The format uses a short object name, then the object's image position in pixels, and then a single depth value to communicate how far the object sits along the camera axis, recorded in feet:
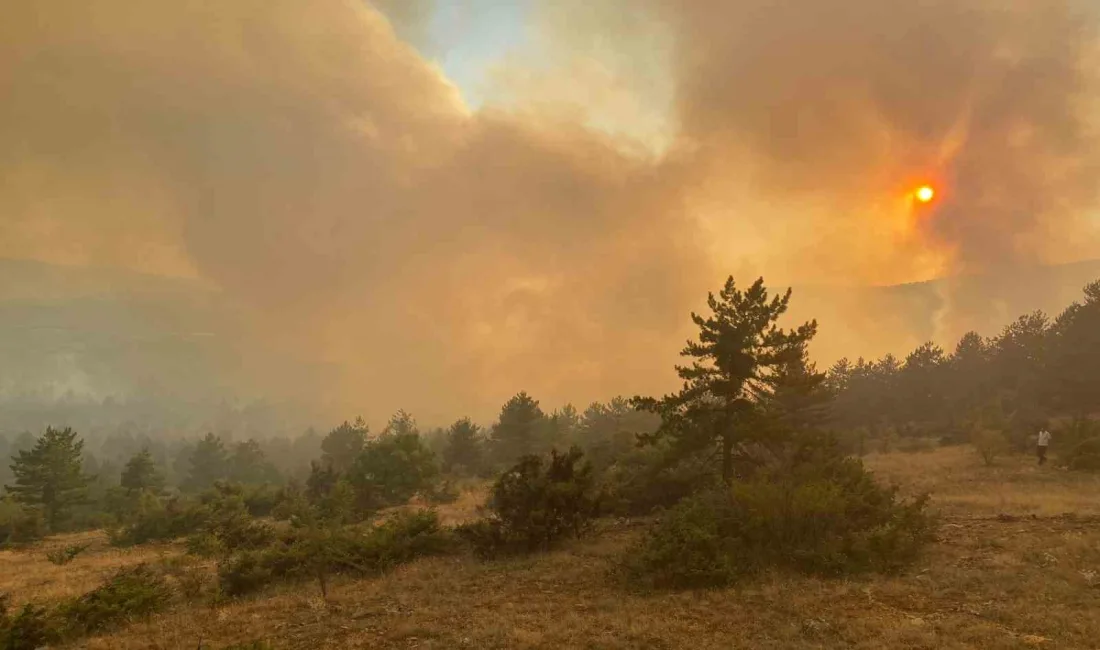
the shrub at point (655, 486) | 74.95
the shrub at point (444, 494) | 127.65
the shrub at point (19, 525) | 112.47
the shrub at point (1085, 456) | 84.79
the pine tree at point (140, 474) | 184.65
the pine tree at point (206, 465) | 253.24
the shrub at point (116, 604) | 41.60
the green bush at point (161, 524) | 99.09
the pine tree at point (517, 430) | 187.73
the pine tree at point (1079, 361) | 145.28
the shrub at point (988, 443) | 100.79
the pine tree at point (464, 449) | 186.70
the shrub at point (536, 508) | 59.62
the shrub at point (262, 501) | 126.52
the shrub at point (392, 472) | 126.93
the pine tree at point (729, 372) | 65.82
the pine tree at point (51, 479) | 144.46
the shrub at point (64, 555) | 78.02
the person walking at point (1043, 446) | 93.81
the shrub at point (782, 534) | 43.21
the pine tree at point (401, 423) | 285.56
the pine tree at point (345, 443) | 226.58
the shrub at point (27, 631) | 35.96
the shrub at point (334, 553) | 53.16
